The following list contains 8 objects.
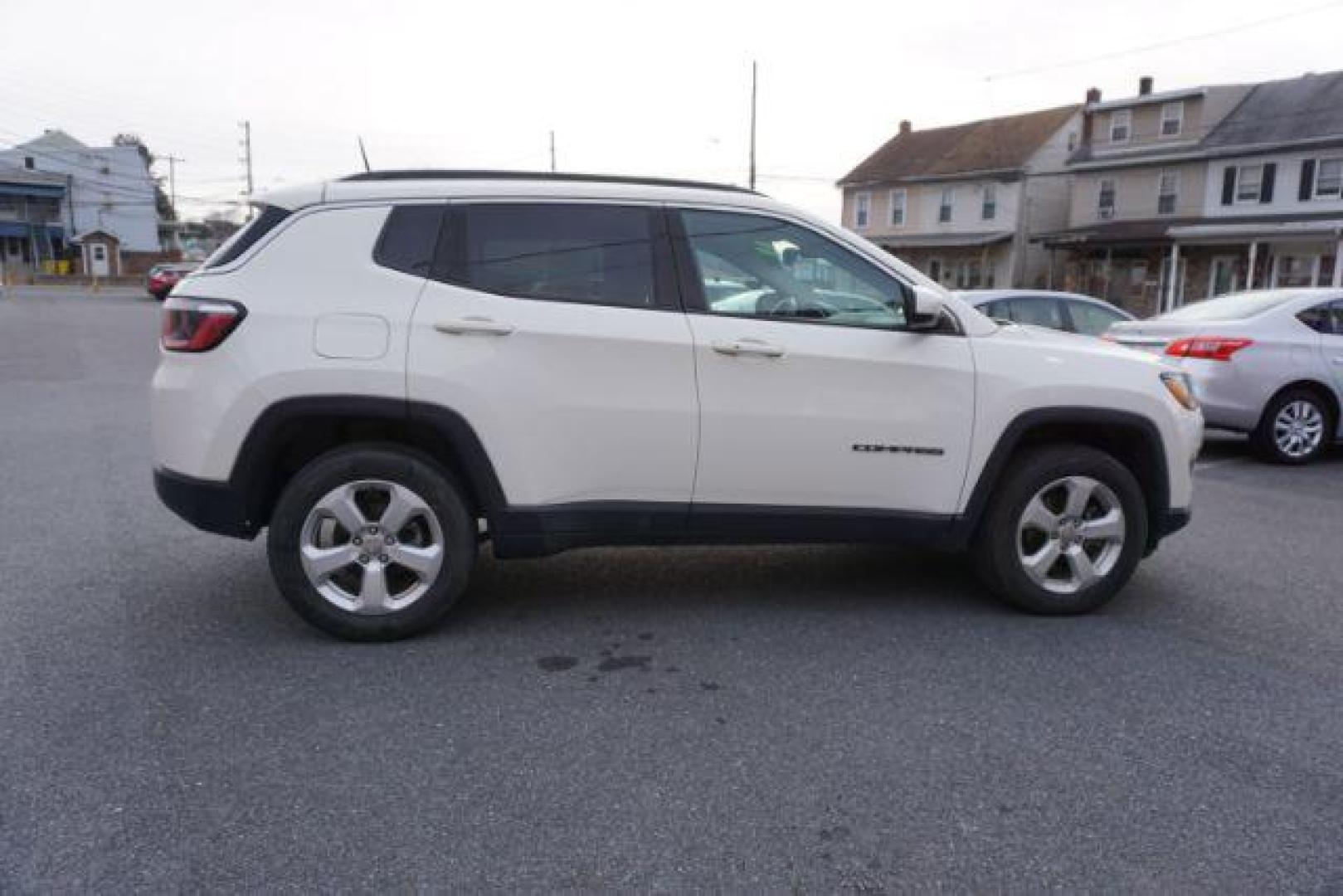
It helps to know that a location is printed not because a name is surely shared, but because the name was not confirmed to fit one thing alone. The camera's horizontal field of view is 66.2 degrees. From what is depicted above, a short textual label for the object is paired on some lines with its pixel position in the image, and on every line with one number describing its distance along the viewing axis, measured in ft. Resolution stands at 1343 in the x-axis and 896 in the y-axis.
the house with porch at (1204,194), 106.83
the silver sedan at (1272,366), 29.12
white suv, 13.52
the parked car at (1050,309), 36.55
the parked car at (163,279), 129.49
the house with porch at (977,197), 137.90
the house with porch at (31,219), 207.21
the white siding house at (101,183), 225.76
